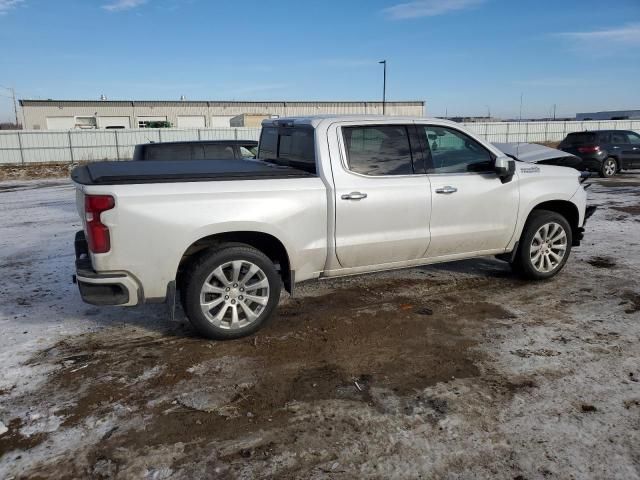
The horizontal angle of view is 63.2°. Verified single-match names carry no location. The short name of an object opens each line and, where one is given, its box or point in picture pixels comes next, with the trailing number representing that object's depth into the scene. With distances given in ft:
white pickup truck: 12.78
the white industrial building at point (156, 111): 170.30
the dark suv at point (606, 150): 55.57
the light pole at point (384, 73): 133.51
